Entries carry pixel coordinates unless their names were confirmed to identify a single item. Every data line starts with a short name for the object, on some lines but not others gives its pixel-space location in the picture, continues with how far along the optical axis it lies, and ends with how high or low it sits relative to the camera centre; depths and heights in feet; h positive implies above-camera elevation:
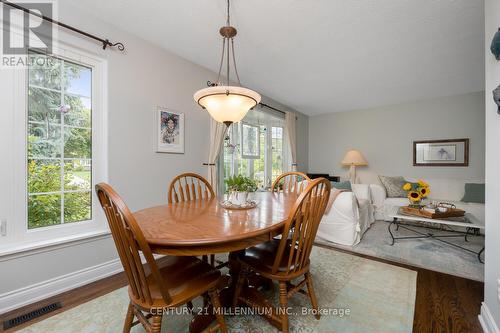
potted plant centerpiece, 5.55 -0.59
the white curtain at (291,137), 15.52 +2.17
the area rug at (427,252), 7.29 -3.38
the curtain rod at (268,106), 13.11 +3.72
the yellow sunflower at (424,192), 9.83 -1.15
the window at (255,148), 11.90 +1.10
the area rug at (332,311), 4.64 -3.44
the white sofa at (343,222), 9.36 -2.49
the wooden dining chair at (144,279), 3.03 -1.98
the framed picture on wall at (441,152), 13.53 +0.92
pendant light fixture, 5.19 +1.64
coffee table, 8.17 -3.21
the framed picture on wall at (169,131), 8.24 +1.37
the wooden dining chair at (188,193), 6.24 -0.83
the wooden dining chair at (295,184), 7.88 -0.70
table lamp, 15.72 +0.39
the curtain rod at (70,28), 5.30 +3.84
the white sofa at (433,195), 12.95 -1.74
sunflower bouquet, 9.87 -1.28
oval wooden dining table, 3.28 -1.09
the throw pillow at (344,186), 13.16 -1.20
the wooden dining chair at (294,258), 4.17 -2.04
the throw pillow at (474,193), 11.67 -1.43
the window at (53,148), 5.42 +0.50
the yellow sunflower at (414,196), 10.05 -1.39
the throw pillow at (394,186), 13.69 -1.26
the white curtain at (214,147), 9.84 +0.87
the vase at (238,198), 5.58 -0.82
